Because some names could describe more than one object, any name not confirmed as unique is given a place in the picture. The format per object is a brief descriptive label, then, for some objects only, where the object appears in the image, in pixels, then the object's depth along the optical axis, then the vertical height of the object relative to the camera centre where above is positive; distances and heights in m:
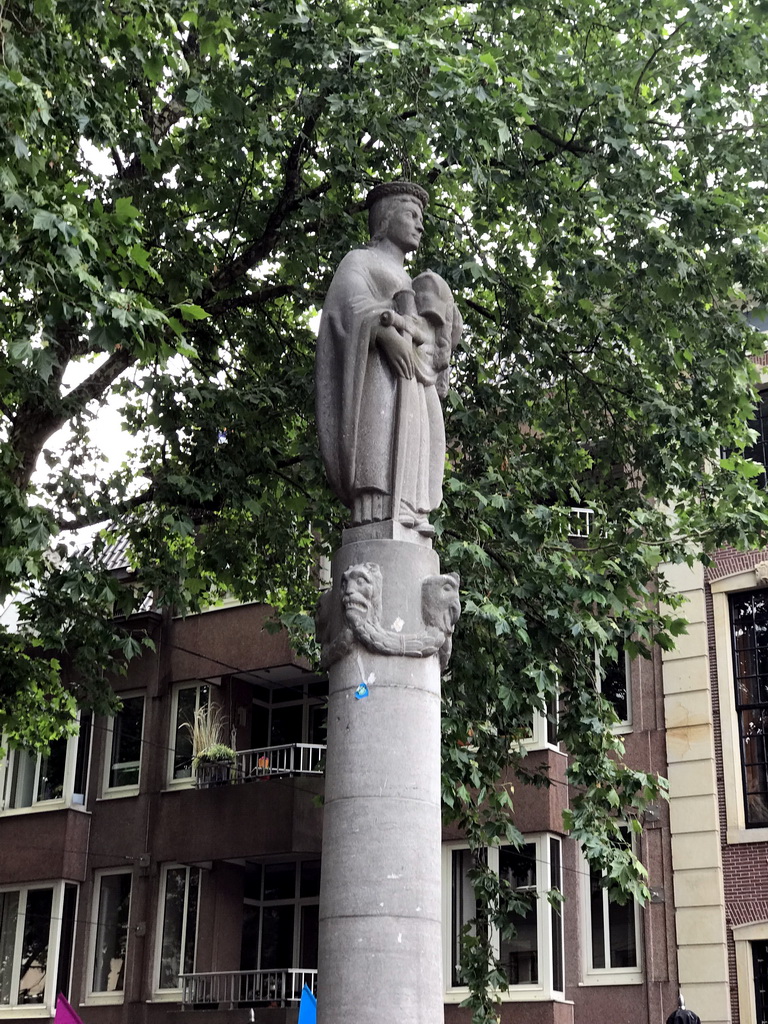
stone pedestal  6.96 +0.82
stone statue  8.21 +3.42
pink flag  16.36 -0.26
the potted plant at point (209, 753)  25.86 +4.10
